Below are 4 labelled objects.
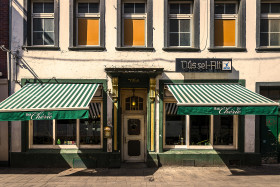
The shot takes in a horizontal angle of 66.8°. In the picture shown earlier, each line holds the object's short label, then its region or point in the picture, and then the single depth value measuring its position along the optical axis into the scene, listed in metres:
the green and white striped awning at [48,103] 7.02
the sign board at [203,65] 9.10
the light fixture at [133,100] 9.53
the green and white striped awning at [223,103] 7.19
